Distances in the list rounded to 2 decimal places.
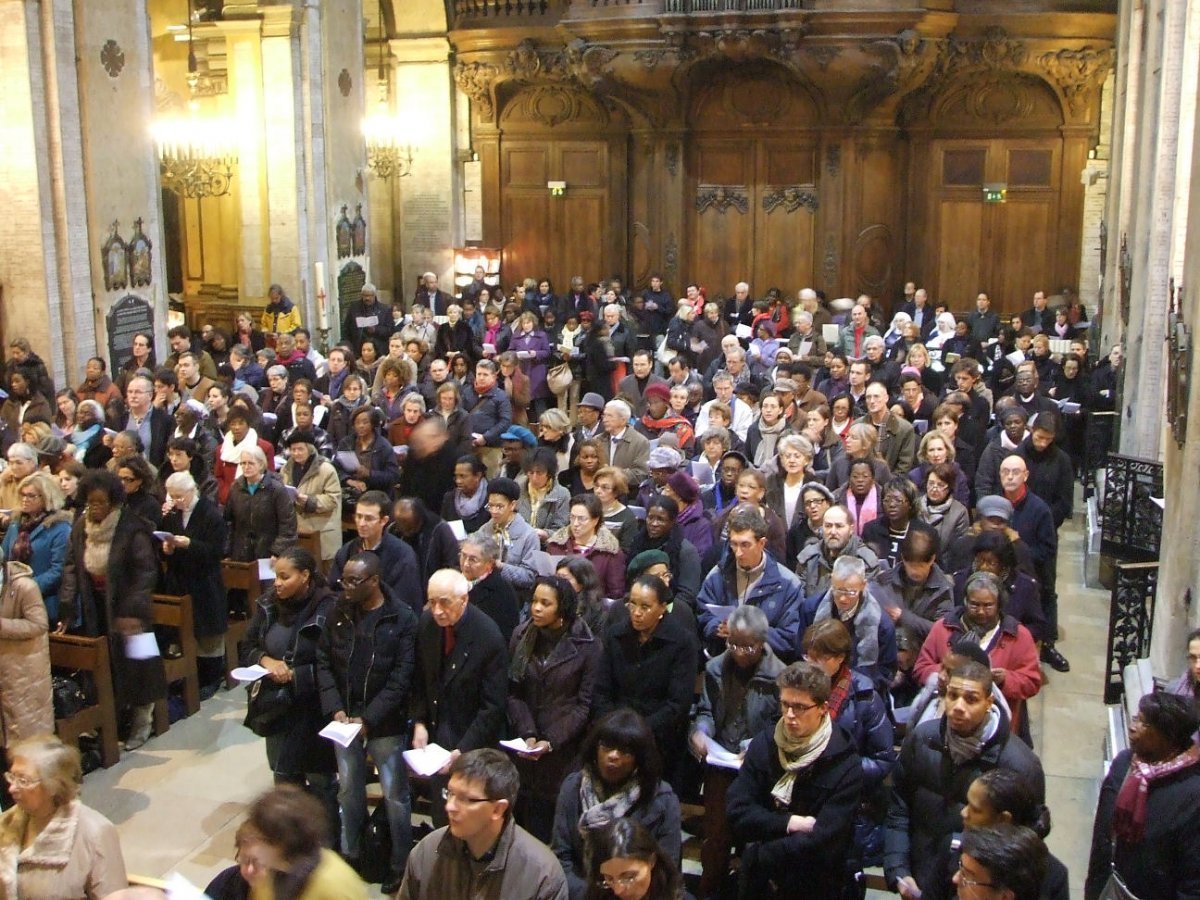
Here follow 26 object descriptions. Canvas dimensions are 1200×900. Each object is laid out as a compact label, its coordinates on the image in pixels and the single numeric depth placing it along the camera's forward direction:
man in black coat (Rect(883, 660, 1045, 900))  5.18
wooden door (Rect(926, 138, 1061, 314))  20.38
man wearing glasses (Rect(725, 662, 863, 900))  5.27
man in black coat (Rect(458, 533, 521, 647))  7.00
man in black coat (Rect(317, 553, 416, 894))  6.58
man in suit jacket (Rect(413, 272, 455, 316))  20.00
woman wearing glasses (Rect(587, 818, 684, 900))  4.48
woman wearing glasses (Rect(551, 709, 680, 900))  5.16
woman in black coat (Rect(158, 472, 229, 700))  8.64
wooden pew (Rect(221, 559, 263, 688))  9.25
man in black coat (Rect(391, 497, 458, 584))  8.22
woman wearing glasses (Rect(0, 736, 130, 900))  5.01
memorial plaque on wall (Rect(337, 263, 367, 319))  19.11
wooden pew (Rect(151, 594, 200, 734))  8.65
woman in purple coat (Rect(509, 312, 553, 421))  15.20
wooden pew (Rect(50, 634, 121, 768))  7.93
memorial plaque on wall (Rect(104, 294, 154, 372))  14.62
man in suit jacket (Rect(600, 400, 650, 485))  10.05
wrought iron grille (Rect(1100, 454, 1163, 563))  10.27
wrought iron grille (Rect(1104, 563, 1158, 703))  8.34
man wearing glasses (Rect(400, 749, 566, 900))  4.63
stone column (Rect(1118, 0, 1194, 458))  11.39
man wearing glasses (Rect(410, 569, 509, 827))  6.32
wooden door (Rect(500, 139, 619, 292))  22.06
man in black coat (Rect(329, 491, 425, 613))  7.71
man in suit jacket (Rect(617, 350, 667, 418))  12.70
